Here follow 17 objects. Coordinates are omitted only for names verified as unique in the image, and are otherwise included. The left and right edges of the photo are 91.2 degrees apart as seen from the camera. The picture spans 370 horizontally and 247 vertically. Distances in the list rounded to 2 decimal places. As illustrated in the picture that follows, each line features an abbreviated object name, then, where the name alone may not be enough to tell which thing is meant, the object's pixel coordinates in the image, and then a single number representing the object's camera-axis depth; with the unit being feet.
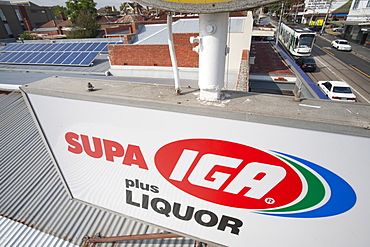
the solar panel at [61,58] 38.03
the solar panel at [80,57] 36.69
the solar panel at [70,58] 37.48
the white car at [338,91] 35.83
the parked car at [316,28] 136.81
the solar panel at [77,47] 44.11
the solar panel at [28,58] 40.61
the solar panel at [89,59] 35.84
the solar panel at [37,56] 40.36
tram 61.42
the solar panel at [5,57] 41.86
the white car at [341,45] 81.06
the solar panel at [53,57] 39.00
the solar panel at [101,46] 41.59
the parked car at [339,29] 127.95
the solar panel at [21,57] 41.09
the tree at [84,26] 88.79
